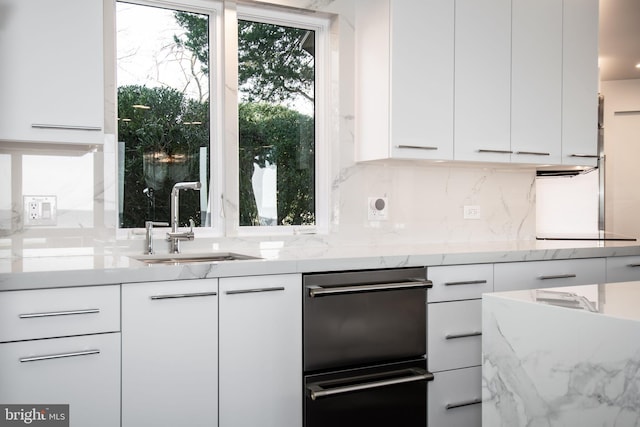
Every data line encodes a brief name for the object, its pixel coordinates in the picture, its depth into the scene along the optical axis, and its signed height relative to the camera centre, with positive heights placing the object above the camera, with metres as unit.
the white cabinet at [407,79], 2.91 +0.64
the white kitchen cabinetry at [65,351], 1.83 -0.45
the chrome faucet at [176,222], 2.64 -0.07
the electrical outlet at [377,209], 3.24 -0.01
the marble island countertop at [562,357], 1.37 -0.38
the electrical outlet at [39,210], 2.44 -0.01
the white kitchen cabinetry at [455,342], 2.63 -0.61
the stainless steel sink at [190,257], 2.58 -0.23
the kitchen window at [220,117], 2.76 +0.44
